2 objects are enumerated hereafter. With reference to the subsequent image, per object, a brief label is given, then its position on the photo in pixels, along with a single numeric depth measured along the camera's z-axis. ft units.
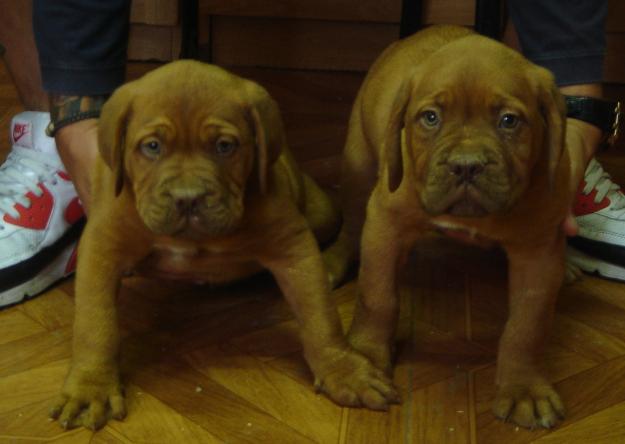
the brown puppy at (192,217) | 4.05
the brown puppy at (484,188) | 3.99
